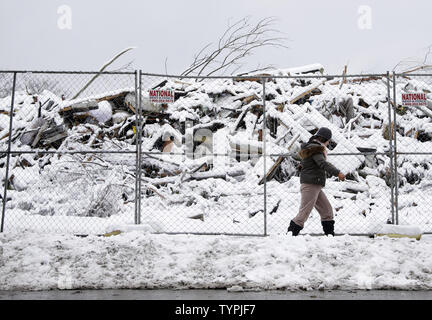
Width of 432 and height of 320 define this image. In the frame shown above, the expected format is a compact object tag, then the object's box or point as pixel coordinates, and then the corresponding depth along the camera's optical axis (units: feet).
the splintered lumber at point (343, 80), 42.33
